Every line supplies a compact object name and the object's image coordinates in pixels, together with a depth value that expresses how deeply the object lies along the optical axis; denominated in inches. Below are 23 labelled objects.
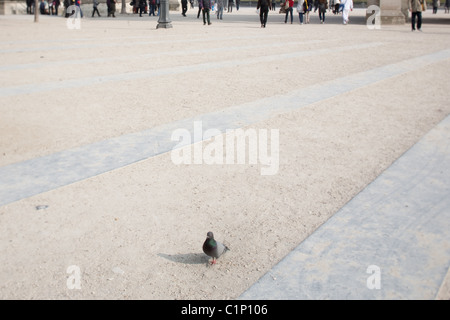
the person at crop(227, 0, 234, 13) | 1649.5
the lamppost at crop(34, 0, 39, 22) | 996.3
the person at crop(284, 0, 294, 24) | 1043.3
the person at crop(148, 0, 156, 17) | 1339.8
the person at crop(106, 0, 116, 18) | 1269.7
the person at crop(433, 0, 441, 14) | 1560.0
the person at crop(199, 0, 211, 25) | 944.3
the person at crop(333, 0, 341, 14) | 1396.4
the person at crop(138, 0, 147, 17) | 1339.8
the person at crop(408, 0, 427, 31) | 799.7
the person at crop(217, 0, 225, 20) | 1206.9
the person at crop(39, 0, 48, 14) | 1459.6
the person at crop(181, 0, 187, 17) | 1327.5
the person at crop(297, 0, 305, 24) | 986.1
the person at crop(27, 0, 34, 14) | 1460.4
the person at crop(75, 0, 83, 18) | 1243.2
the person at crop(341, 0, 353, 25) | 1023.8
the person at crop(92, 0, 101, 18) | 1297.5
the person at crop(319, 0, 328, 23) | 1058.1
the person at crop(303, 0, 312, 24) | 989.9
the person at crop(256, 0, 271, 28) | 885.2
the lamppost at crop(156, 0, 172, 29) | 829.8
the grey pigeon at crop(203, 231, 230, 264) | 112.9
